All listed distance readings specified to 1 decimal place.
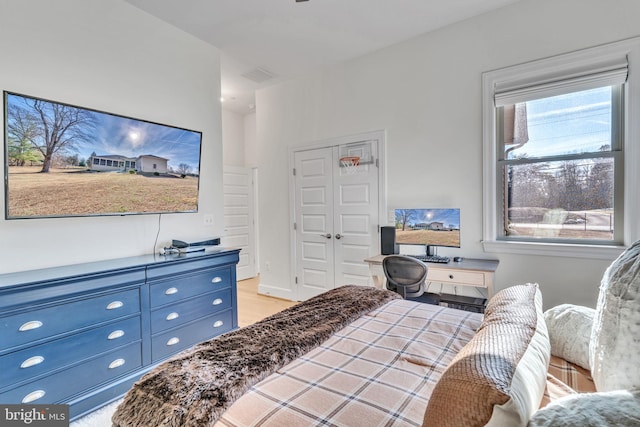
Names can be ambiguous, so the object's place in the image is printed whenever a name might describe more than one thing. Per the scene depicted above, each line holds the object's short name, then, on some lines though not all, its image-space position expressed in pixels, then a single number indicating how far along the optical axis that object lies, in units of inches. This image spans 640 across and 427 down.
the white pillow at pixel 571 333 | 45.8
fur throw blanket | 36.6
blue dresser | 69.6
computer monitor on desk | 119.9
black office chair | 105.5
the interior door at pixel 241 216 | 218.2
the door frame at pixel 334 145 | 145.1
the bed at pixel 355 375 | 28.9
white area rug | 75.9
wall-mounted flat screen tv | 80.4
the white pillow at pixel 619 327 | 27.6
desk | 104.8
